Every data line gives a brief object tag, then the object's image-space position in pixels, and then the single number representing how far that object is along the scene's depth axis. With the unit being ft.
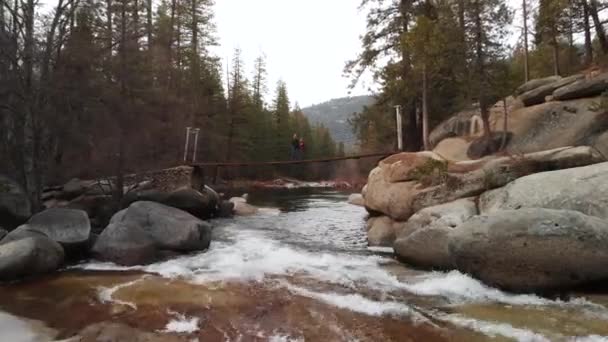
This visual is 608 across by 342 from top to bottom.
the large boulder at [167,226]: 27.96
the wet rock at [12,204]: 32.12
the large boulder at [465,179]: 26.51
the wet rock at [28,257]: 21.34
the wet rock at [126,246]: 25.73
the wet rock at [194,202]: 45.37
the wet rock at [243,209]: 52.78
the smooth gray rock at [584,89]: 35.76
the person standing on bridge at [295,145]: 70.05
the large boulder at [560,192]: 20.75
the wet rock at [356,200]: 61.43
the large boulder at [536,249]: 17.11
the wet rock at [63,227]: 26.25
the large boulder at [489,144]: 39.68
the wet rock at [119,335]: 14.14
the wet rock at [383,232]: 31.30
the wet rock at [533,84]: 45.28
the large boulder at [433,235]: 23.06
